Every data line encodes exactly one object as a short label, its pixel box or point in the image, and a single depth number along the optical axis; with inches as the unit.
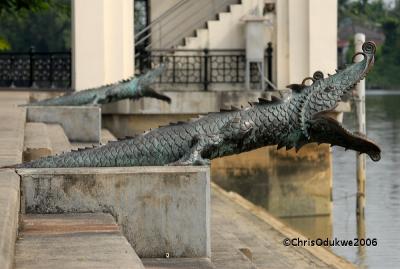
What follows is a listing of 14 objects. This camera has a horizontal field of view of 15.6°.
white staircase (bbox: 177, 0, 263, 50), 1111.0
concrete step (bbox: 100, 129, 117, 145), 837.1
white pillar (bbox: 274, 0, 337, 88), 1048.8
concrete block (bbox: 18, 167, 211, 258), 438.3
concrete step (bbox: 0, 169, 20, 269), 310.9
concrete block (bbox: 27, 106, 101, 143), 818.2
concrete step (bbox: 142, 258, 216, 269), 429.4
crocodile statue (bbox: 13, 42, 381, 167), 461.4
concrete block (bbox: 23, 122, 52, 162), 553.9
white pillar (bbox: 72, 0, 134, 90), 1019.3
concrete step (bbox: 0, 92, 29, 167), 503.7
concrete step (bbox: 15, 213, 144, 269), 342.3
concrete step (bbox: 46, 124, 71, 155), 615.2
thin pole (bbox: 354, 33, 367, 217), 1046.4
